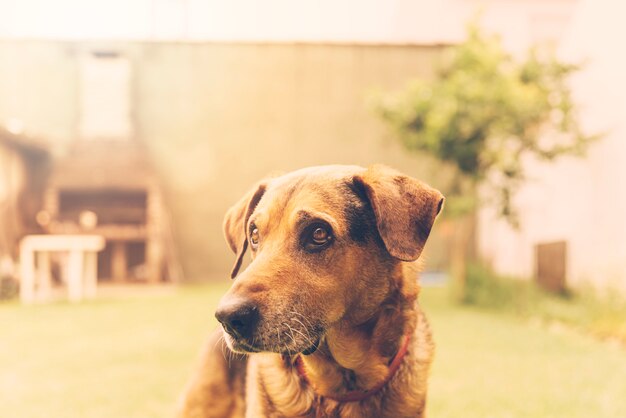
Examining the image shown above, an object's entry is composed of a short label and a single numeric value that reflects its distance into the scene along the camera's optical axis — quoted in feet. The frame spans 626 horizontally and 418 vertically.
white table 28.26
